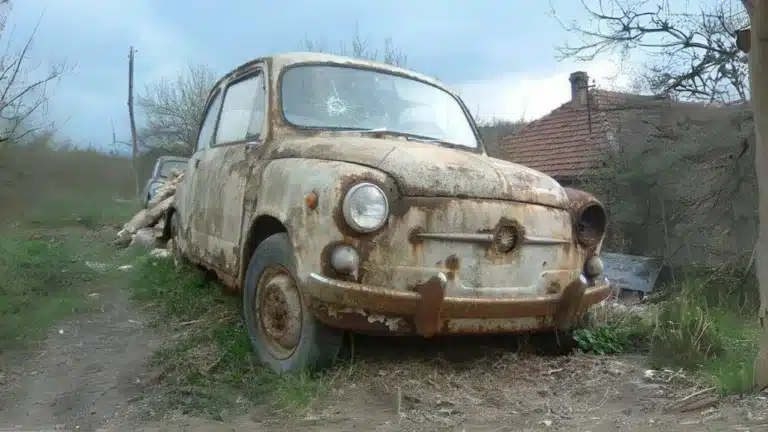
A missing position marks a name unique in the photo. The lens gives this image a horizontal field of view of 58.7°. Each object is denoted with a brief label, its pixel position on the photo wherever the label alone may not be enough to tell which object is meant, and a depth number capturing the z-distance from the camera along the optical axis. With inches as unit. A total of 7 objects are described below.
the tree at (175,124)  1229.1
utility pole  1286.4
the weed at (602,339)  179.3
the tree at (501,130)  666.7
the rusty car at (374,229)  140.1
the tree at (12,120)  348.8
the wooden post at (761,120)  136.4
